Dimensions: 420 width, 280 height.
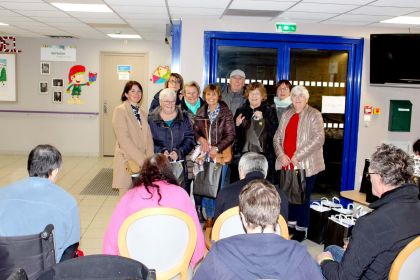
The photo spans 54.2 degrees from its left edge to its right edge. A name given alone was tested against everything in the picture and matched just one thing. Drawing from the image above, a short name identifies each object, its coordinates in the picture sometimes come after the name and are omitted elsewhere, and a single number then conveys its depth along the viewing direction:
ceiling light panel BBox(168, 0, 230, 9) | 4.42
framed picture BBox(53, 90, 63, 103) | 9.16
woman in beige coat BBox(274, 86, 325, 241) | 4.37
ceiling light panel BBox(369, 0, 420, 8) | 4.08
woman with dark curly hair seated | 2.42
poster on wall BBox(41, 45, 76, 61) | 9.03
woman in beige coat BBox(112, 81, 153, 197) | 4.26
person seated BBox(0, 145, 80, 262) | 2.06
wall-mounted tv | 5.45
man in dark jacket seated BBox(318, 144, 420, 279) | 1.98
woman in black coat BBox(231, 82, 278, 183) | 4.52
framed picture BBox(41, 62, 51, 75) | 9.09
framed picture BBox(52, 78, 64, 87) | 9.13
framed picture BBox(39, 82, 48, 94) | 9.14
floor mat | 6.33
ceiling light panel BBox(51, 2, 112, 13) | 5.06
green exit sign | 5.53
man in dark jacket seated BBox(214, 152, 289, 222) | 2.77
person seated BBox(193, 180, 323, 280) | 1.51
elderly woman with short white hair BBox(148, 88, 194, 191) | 4.32
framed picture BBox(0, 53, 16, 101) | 9.04
